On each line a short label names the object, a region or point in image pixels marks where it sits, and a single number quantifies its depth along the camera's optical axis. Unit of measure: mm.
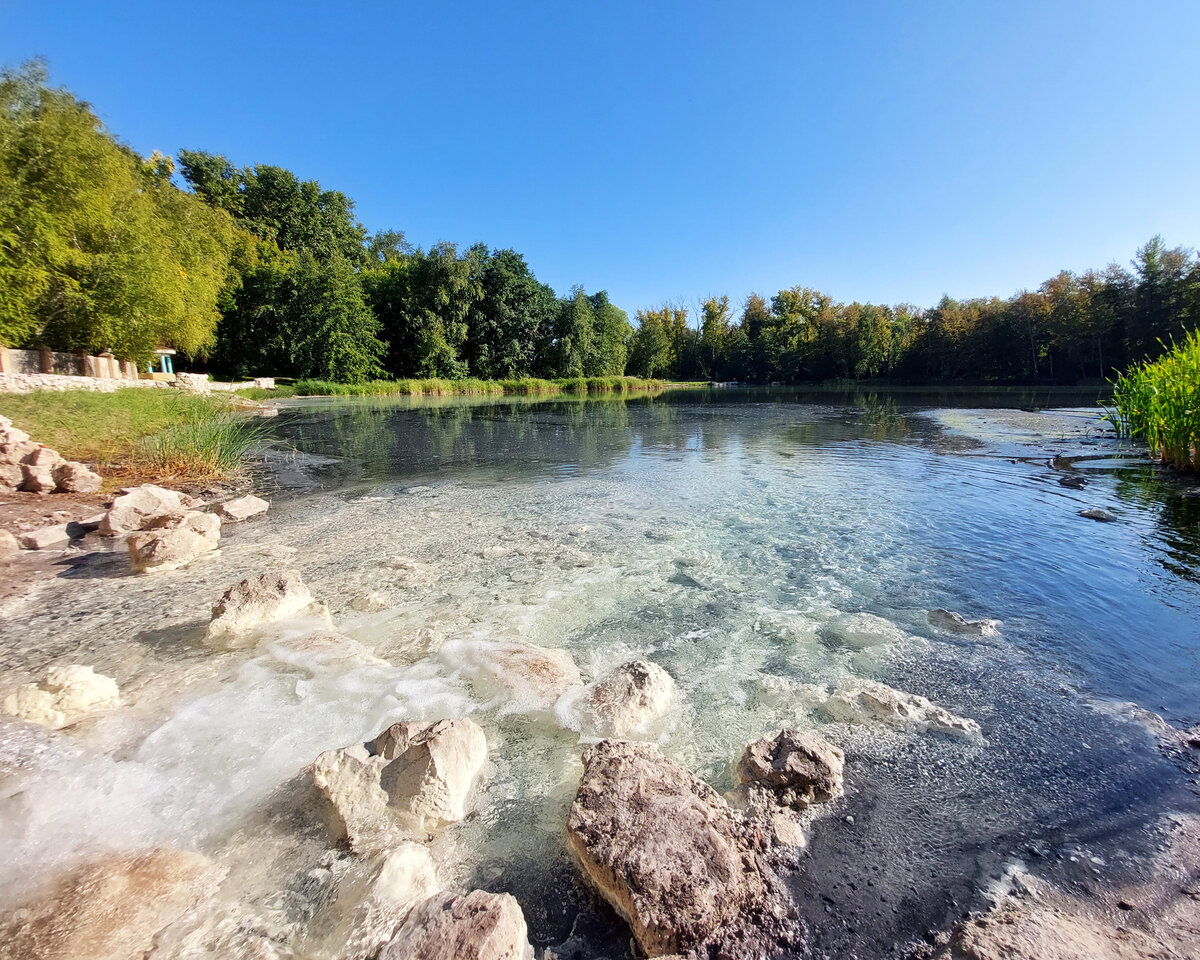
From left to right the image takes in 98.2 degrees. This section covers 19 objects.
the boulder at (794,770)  2309
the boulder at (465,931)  1507
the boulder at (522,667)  3207
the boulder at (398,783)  2180
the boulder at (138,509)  6184
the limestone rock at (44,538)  5824
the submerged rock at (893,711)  2863
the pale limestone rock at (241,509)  7191
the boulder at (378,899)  1701
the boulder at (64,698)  2842
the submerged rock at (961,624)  3957
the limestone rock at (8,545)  5504
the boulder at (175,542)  5266
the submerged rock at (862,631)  3830
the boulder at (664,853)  1667
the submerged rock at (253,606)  3822
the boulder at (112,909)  1655
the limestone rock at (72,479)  7664
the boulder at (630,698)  2895
